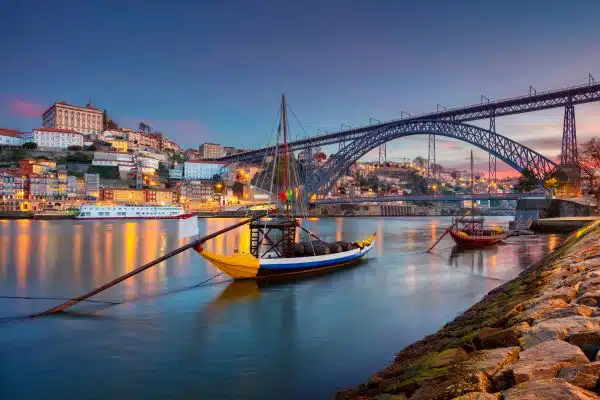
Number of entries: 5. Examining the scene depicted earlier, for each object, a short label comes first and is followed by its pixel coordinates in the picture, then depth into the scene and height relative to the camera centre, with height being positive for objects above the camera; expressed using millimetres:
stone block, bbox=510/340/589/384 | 3469 -1198
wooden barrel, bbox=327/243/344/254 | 20438 -1753
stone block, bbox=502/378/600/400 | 2896 -1184
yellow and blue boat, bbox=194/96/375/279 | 16484 -1908
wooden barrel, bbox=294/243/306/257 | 18934 -1712
